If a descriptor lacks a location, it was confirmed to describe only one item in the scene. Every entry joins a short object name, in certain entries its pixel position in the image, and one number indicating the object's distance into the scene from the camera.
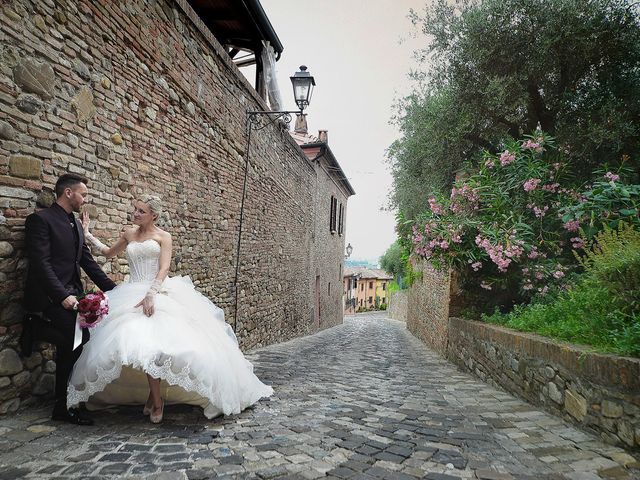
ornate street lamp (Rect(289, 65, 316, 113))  7.76
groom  2.86
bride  2.80
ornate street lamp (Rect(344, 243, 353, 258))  26.96
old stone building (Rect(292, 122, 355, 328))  15.63
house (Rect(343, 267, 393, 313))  56.20
